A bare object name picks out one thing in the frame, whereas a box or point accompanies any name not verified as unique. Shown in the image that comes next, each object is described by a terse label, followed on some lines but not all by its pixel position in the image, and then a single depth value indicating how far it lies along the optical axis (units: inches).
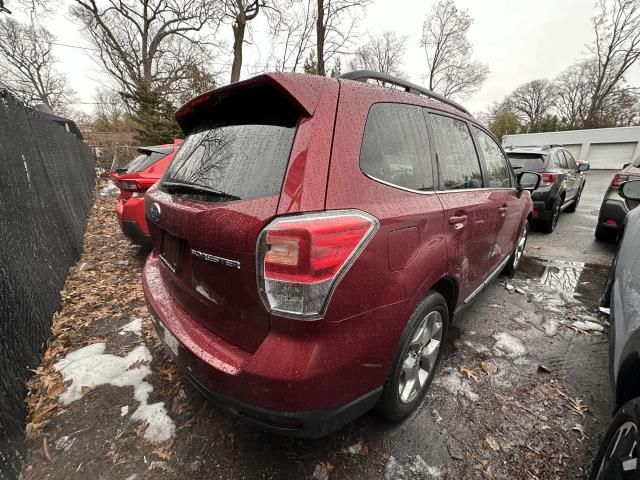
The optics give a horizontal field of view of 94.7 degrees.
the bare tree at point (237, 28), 585.6
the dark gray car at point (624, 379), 42.7
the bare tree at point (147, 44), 792.9
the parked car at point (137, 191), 146.8
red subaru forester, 44.4
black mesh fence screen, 69.1
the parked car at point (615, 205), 172.4
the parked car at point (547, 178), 216.1
